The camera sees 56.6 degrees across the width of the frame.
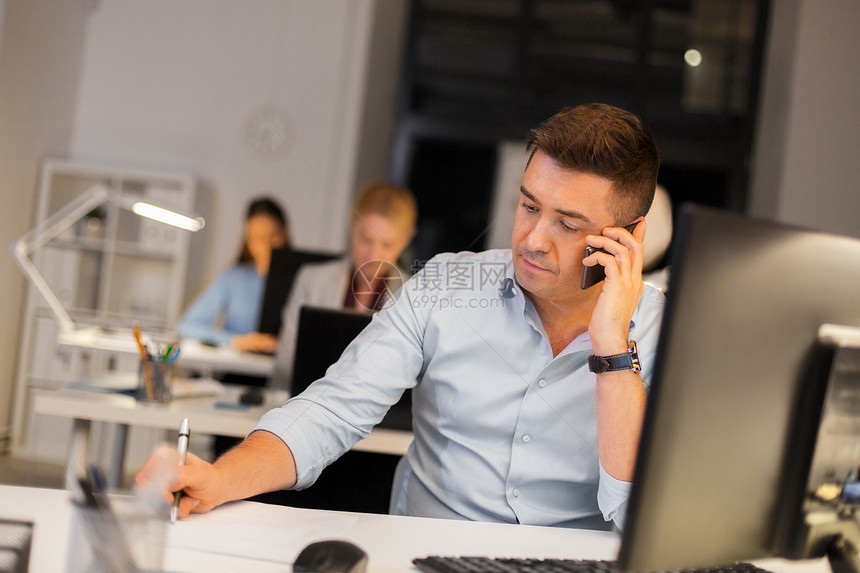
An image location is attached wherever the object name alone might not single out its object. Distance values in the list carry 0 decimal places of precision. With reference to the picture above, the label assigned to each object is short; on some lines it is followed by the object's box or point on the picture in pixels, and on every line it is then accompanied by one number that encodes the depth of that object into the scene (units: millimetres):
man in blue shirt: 1125
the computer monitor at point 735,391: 678
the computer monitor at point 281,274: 3037
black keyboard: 825
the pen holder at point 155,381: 2006
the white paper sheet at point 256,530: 850
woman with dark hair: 4029
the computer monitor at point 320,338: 1572
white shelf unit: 4691
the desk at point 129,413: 1894
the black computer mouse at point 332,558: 785
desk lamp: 2600
